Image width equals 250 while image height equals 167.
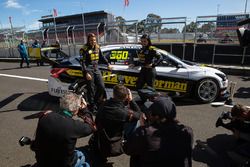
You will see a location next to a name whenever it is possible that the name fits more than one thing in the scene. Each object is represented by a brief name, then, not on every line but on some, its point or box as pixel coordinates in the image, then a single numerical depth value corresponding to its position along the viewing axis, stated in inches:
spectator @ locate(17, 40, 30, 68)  519.5
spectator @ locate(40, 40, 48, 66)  651.5
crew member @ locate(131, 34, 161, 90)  212.5
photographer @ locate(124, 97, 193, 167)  73.7
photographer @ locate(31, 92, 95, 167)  84.4
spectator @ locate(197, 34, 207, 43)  469.8
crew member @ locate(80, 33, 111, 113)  199.8
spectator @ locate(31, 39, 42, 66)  604.6
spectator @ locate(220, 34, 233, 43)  434.3
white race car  222.1
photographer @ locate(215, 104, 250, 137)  120.1
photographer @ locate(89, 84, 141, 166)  110.0
